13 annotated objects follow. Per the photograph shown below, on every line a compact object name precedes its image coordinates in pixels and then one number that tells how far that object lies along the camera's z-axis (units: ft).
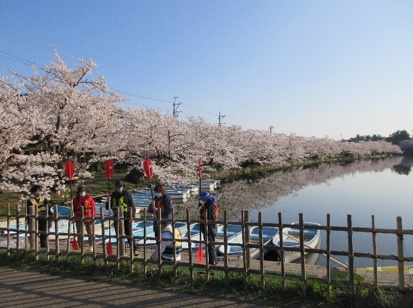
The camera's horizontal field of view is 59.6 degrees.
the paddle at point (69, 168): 31.40
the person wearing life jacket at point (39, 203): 24.40
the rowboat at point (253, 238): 29.82
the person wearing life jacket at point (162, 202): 23.52
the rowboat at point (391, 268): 25.42
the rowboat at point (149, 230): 31.72
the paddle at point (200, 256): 22.97
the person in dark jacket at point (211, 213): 22.62
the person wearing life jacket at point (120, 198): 25.42
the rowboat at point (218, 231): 32.95
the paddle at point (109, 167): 34.51
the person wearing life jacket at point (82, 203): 25.57
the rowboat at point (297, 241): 32.36
